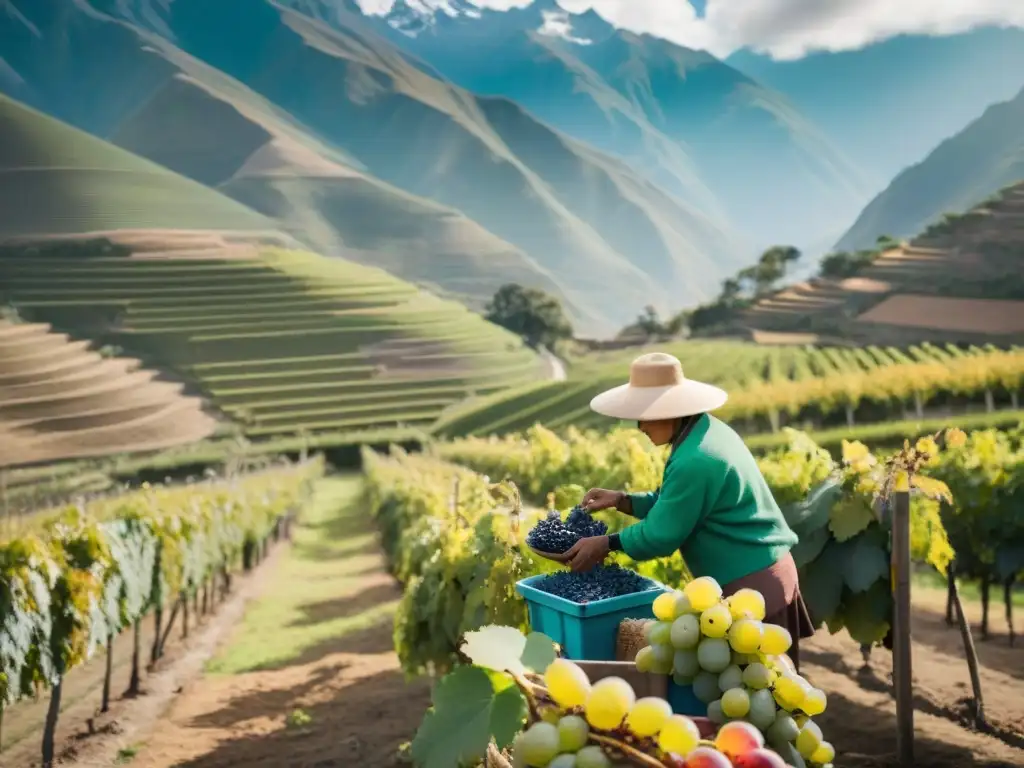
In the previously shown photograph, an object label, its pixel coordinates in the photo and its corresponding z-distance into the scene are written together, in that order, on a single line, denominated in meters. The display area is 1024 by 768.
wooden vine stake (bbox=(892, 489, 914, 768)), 3.13
